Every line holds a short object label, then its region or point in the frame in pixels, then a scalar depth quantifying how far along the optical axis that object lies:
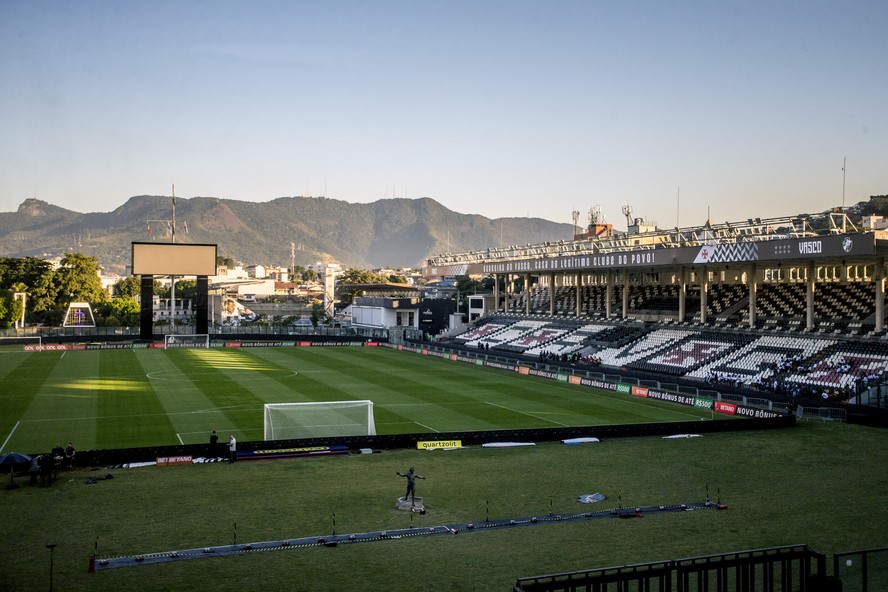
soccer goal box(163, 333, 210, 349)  75.70
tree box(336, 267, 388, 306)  153.50
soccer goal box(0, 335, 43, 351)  74.75
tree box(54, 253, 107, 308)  108.50
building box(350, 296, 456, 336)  99.69
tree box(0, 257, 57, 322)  106.62
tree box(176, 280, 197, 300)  144.88
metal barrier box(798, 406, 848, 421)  35.28
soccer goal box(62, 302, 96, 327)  86.69
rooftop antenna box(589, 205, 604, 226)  125.54
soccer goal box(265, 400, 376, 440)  30.33
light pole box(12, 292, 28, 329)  92.00
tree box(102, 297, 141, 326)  106.44
